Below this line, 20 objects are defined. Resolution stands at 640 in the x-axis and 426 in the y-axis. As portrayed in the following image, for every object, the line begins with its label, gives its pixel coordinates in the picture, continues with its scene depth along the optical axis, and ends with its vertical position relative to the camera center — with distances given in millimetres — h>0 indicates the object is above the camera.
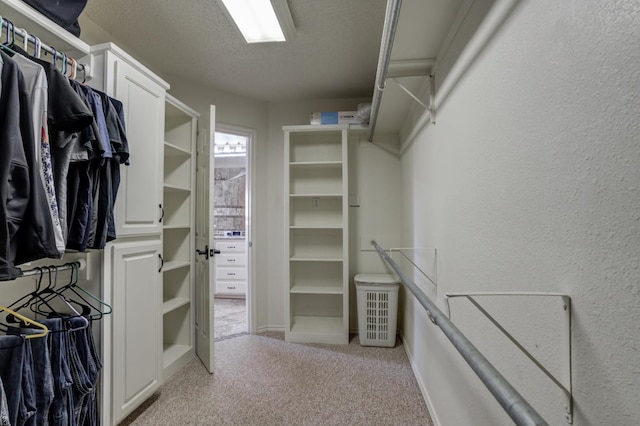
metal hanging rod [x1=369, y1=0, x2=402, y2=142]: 1083 +825
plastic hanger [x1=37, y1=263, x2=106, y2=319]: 1402 -400
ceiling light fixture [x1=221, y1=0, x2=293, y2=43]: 1770 +1374
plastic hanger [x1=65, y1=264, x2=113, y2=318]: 1445 -392
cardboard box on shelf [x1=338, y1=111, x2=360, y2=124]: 2854 +1050
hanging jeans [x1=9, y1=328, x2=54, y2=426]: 1153 -645
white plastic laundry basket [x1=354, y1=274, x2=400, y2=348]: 2688 -870
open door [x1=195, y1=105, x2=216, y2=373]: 2227 -226
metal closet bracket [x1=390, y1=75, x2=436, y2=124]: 1627 +689
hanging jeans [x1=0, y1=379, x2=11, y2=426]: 952 -647
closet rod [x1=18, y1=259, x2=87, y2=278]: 1225 -221
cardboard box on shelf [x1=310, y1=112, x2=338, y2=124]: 2883 +1045
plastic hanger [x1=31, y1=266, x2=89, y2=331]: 1316 -421
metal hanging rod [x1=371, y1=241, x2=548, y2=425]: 442 -298
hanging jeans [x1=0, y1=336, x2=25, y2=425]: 1050 -567
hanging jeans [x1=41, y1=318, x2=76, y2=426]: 1224 -683
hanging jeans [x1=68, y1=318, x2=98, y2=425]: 1296 -704
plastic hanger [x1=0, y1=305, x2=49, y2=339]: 1096 -443
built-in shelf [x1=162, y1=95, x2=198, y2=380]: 2443 -92
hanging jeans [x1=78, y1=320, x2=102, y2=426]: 1352 -718
